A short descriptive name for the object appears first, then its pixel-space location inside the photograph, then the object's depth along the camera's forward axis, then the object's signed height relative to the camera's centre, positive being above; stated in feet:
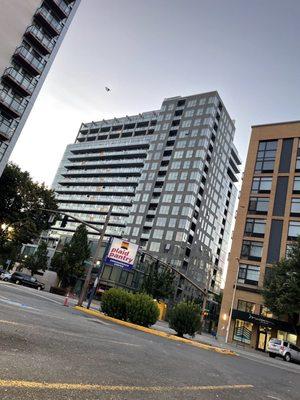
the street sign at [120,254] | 84.53 +14.41
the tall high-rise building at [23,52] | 109.50 +73.61
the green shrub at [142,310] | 70.33 +3.36
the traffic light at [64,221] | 85.01 +18.16
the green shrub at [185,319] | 75.20 +4.12
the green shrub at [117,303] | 71.67 +3.31
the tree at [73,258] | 197.57 +25.36
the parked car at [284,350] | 103.81 +4.59
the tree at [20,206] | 125.49 +28.07
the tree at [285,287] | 122.31 +24.50
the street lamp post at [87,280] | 83.74 +7.09
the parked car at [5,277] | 151.84 +5.60
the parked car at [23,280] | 151.33 +6.43
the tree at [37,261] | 222.48 +21.28
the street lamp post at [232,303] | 143.95 +18.27
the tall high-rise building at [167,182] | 317.42 +133.94
